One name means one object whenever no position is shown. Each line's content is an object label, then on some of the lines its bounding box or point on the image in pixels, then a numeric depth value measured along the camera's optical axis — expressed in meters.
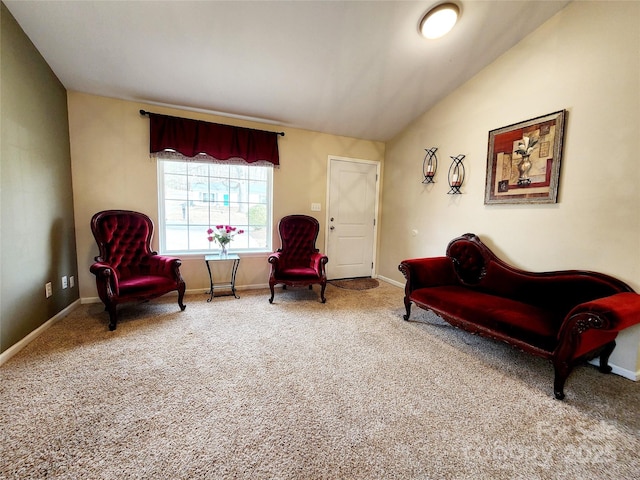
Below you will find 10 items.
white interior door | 4.32
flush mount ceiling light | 2.23
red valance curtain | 3.21
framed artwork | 2.33
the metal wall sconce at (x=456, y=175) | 3.21
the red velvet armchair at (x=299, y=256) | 3.33
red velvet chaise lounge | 1.66
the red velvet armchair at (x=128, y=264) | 2.51
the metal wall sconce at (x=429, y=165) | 3.57
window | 3.46
